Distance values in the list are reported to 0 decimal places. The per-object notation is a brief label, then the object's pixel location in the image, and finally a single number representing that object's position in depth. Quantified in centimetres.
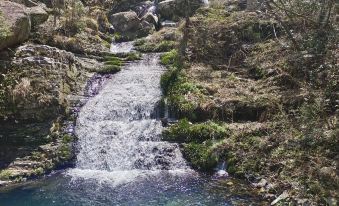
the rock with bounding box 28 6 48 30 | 2236
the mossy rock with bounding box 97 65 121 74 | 2156
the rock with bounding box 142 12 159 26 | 2905
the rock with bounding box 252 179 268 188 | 1276
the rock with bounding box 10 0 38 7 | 2508
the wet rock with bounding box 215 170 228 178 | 1418
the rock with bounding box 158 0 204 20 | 2958
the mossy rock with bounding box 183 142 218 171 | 1473
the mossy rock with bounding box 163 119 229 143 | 1565
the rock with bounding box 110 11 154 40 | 2794
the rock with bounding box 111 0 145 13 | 3219
